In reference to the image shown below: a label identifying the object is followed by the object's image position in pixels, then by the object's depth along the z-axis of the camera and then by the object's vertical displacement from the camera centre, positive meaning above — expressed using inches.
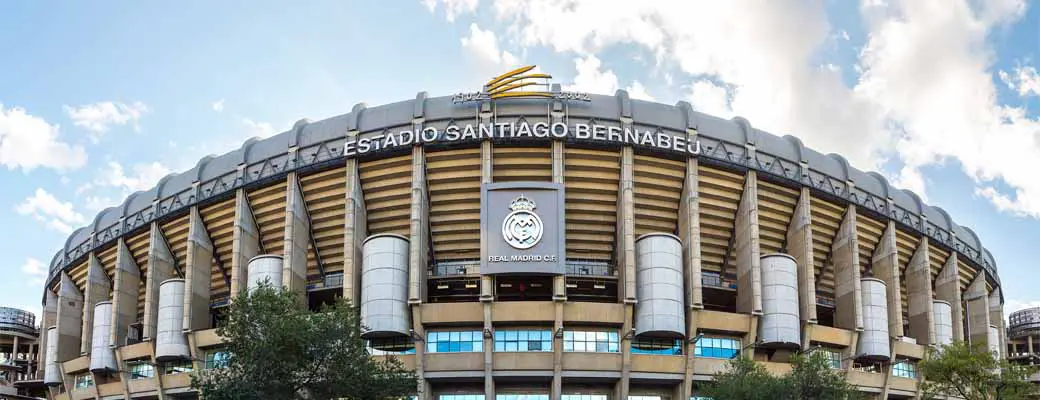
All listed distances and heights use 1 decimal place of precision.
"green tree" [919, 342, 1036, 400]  2082.9 +76.0
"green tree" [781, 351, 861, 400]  2108.8 +57.3
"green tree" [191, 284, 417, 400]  1696.6 +83.1
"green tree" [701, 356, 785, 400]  2094.0 +52.7
